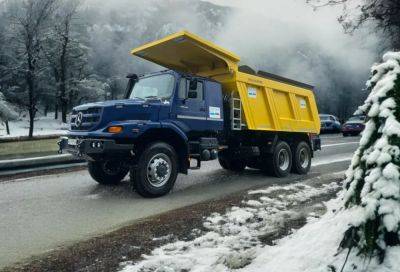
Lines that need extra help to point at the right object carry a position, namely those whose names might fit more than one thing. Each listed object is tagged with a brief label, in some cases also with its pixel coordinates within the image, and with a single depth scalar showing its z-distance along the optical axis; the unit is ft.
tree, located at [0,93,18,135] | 75.06
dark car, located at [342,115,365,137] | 88.53
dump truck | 22.45
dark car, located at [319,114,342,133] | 104.53
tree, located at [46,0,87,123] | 131.64
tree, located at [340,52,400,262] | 9.19
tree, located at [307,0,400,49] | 31.99
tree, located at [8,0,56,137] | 107.14
